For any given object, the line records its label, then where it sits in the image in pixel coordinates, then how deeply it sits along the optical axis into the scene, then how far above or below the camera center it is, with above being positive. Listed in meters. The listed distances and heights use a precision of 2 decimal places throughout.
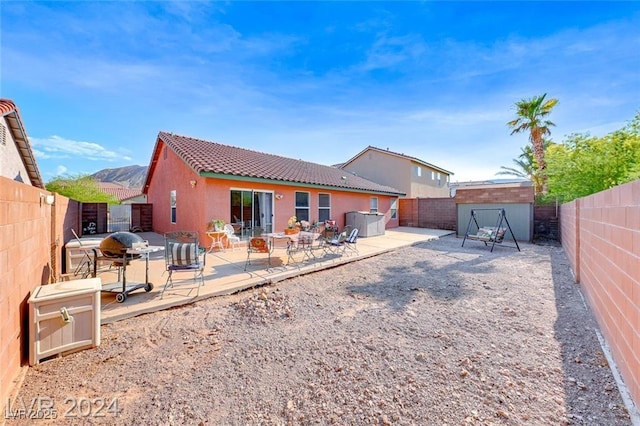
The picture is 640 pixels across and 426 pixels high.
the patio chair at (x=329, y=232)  9.22 -0.68
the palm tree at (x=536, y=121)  18.03 +6.23
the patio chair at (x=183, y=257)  5.00 -0.80
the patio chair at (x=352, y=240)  8.68 -0.90
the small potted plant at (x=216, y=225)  9.11 -0.37
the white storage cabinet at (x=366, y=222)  13.49 -0.53
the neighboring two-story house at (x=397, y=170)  22.22 +3.69
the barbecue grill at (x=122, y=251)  4.55 -0.61
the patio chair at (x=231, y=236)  9.41 -0.80
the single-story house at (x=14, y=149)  9.24 +2.69
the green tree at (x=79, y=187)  23.11 +2.50
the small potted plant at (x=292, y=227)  8.45 -0.50
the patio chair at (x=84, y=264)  6.03 -1.15
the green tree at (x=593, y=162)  7.43 +1.51
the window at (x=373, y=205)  16.86 +0.47
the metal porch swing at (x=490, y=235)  10.52 -0.98
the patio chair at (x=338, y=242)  8.34 -0.91
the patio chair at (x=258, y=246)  6.89 -0.83
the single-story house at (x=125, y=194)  33.12 +2.81
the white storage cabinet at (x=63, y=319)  2.94 -1.20
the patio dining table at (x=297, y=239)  7.37 -0.71
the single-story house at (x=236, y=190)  9.61 +1.04
